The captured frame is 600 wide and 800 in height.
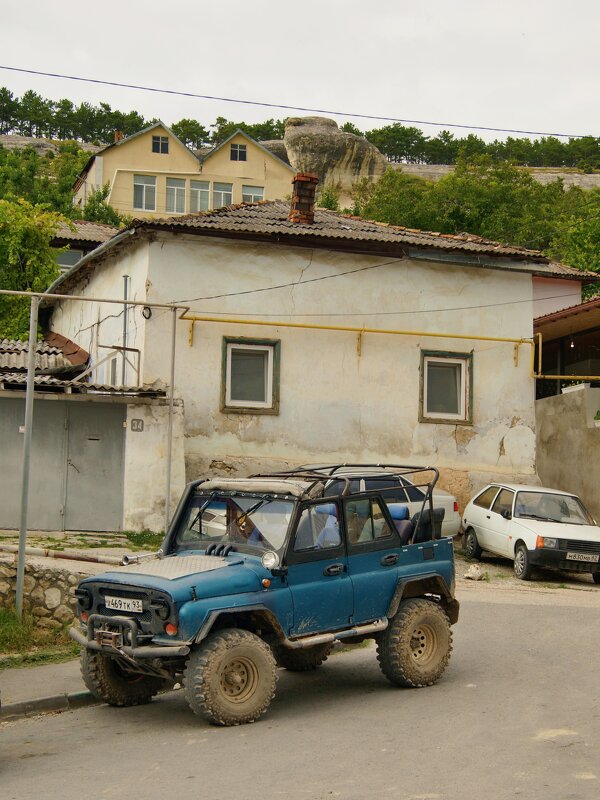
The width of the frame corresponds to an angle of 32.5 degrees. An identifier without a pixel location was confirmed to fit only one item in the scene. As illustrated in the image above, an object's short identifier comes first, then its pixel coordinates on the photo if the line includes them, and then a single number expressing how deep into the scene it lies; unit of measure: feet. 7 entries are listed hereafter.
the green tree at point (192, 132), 370.73
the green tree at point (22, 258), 95.45
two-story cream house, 211.41
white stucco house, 64.28
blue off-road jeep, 26.43
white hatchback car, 54.80
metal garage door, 57.57
